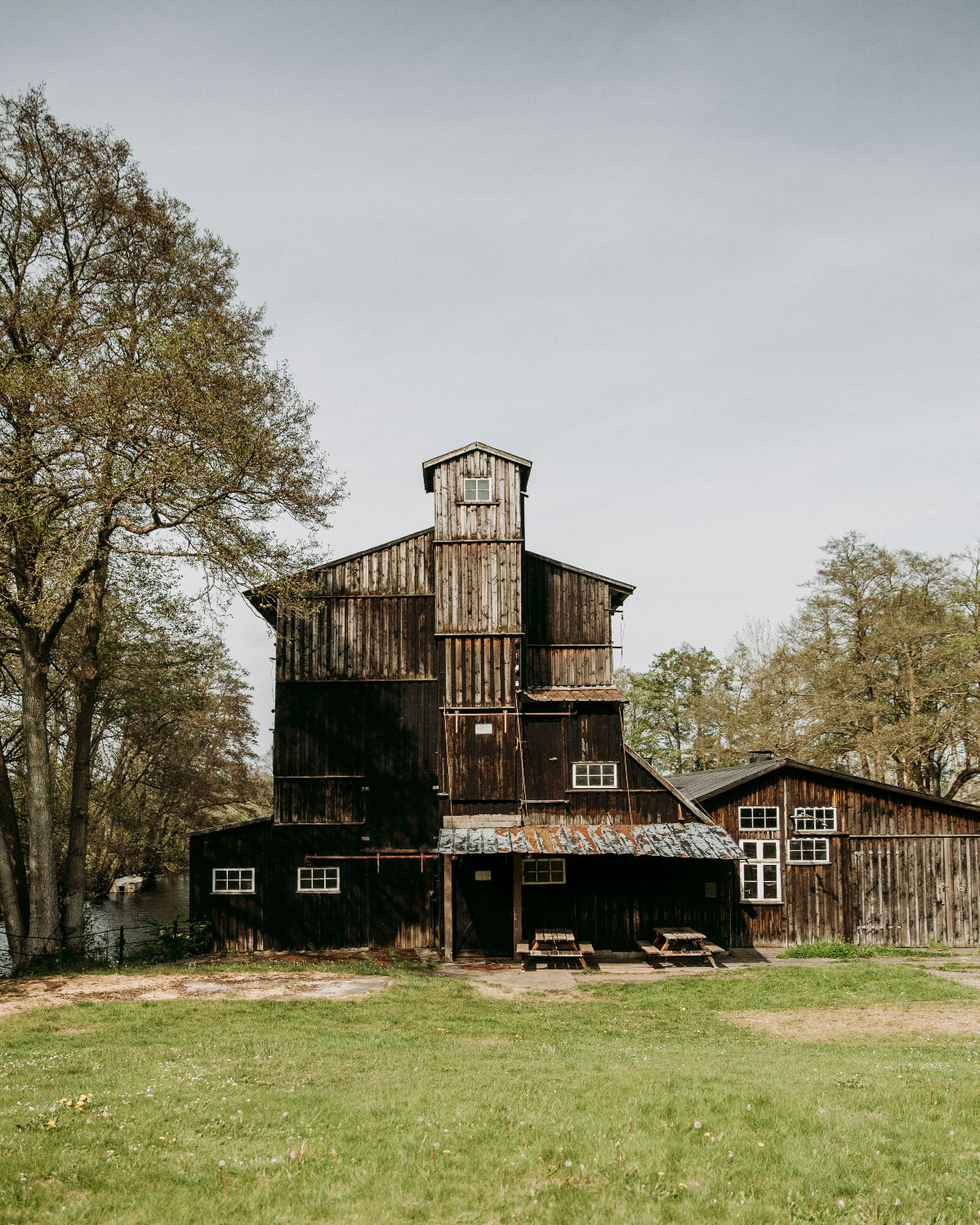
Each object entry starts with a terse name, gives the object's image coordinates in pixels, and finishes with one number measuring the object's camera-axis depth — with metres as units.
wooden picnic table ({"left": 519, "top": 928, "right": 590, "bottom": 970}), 20.25
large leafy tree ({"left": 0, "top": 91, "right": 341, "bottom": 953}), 19.09
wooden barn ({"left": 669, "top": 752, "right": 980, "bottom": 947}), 23.11
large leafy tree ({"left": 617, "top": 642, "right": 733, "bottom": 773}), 53.22
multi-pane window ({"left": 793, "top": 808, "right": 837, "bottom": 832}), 23.58
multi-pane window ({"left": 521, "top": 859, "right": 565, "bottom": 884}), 22.34
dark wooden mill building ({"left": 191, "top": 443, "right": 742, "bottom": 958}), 22.36
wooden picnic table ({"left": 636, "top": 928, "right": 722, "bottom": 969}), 20.59
